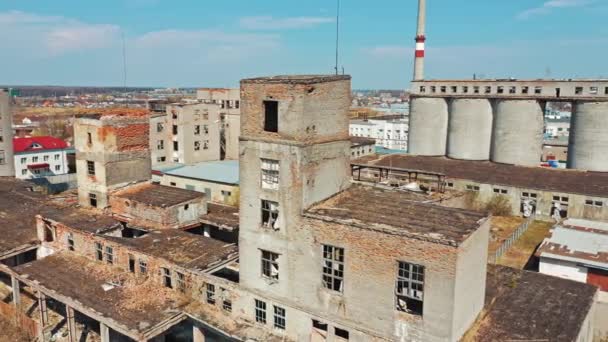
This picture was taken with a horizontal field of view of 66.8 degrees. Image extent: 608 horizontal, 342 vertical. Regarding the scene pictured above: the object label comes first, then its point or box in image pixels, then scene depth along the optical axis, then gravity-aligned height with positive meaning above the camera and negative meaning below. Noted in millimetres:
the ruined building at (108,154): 30266 -3978
